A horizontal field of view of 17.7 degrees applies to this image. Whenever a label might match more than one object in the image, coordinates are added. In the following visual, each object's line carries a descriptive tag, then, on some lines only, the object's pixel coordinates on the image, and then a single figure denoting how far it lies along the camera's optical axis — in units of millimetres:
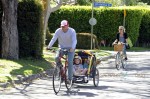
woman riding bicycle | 20422
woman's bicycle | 20008
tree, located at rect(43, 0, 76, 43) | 30656
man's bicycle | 12344
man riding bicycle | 12578
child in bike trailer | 13727
